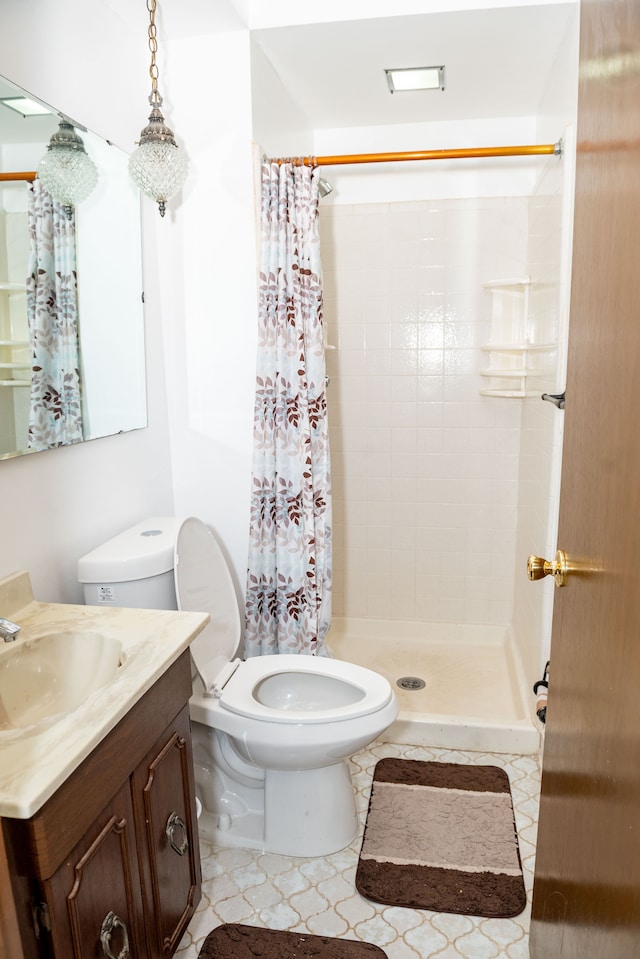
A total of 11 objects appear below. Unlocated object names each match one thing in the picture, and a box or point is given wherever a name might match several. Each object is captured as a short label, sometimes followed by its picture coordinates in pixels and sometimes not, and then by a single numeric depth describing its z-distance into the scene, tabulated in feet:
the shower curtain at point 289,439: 7.47
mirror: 5.13
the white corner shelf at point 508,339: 9.70
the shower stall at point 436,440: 9.80
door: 2.72
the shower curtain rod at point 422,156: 7.44
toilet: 6.07
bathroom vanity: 3.32
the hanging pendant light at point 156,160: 6.23
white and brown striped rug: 6.06
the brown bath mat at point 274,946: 5.48
